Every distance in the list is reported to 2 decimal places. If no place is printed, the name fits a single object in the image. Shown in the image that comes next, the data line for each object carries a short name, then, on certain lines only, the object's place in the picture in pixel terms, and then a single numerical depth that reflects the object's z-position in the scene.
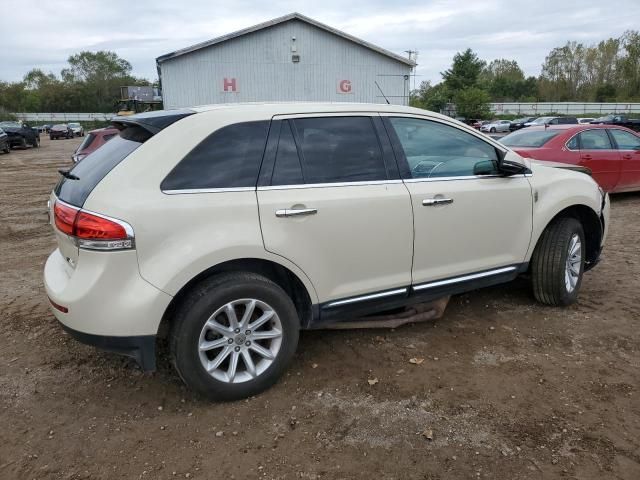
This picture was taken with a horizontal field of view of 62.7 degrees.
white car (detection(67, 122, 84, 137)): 50.49
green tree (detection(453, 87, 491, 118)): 49.97
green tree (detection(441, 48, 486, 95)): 61.94
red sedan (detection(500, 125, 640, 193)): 8.53
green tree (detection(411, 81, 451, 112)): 56.59
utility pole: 30.48
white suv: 2.77
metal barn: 26.23
